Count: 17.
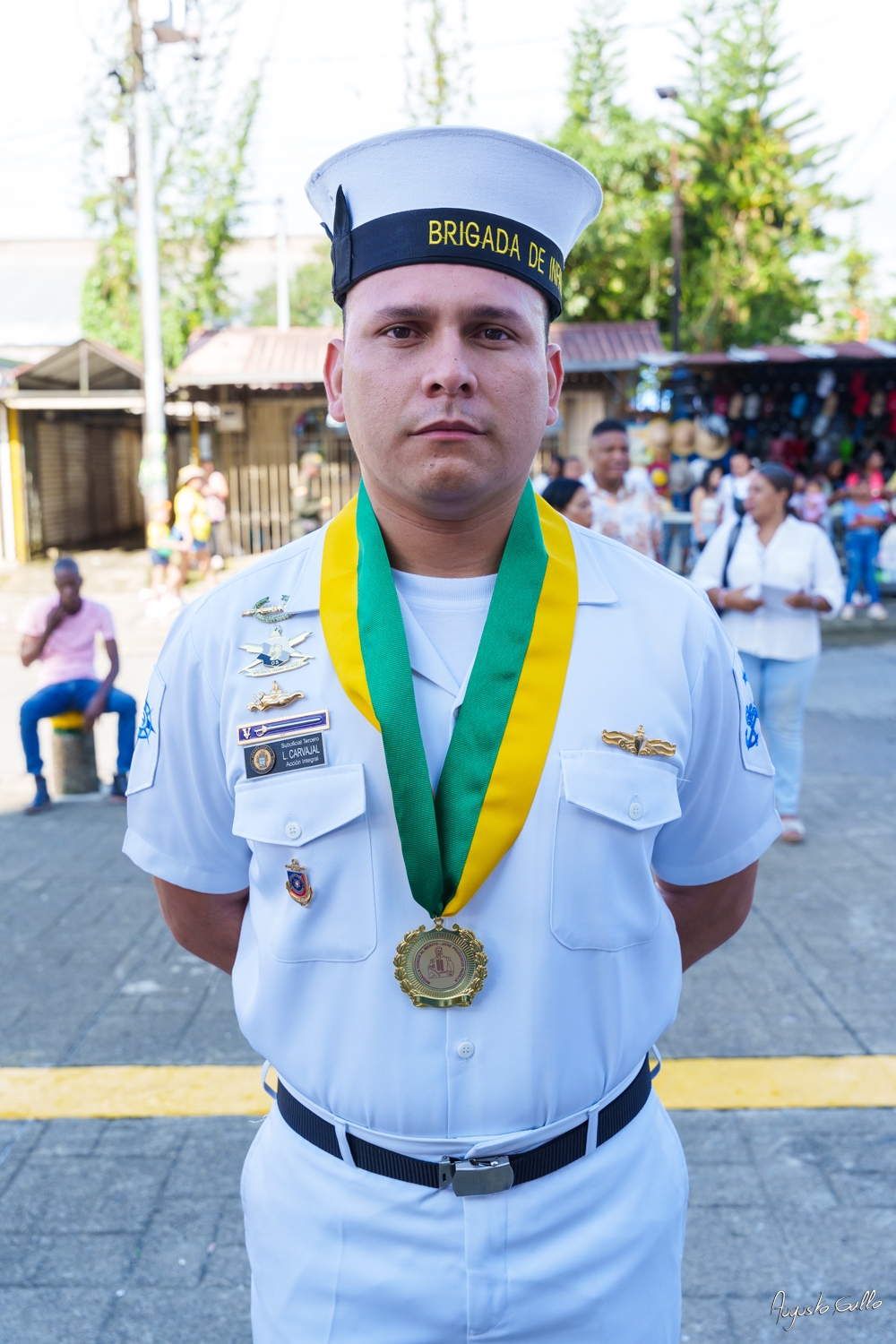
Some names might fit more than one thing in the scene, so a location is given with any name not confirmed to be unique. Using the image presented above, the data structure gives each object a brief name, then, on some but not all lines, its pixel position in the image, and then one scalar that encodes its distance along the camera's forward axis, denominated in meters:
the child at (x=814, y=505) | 13.76
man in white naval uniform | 1.40
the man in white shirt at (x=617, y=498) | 5.89
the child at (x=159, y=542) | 13.35
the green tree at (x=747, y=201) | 25.12
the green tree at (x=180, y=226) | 20.14
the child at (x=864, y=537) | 13.14
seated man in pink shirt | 6.30
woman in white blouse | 5.36
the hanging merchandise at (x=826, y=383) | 14.57
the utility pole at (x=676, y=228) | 20.47
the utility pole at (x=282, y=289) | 25.29
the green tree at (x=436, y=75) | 21.28
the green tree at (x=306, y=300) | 35.84
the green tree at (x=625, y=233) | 22.98
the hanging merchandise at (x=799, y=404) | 14.88
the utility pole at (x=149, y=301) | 12.96
